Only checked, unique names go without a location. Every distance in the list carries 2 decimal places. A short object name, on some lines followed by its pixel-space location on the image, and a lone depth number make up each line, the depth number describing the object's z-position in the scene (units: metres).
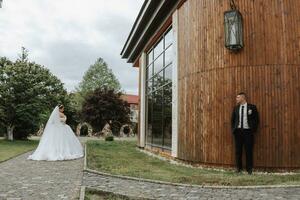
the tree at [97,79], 62.22
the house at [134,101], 74.48
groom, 8.35
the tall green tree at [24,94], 23.97
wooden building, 8.36
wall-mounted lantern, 8.71
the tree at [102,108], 44.94
